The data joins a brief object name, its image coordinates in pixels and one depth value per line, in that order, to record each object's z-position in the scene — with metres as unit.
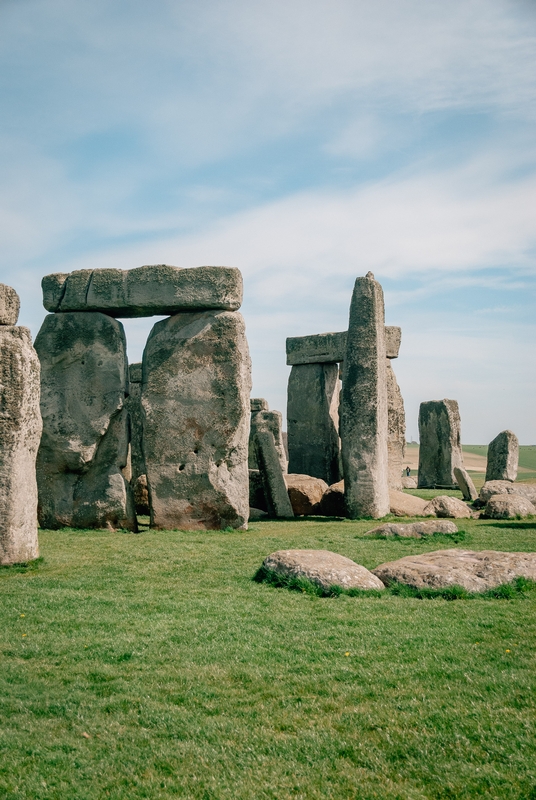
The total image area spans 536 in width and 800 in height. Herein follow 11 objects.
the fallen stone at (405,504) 14.94
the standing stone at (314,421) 19.80
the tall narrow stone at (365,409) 14.45
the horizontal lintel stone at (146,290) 12.91
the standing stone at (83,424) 12.77
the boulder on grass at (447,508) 14.50
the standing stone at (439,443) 24.00
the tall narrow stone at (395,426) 20.35
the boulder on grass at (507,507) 14.33
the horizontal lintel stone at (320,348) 20.02
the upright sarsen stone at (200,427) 12.73
